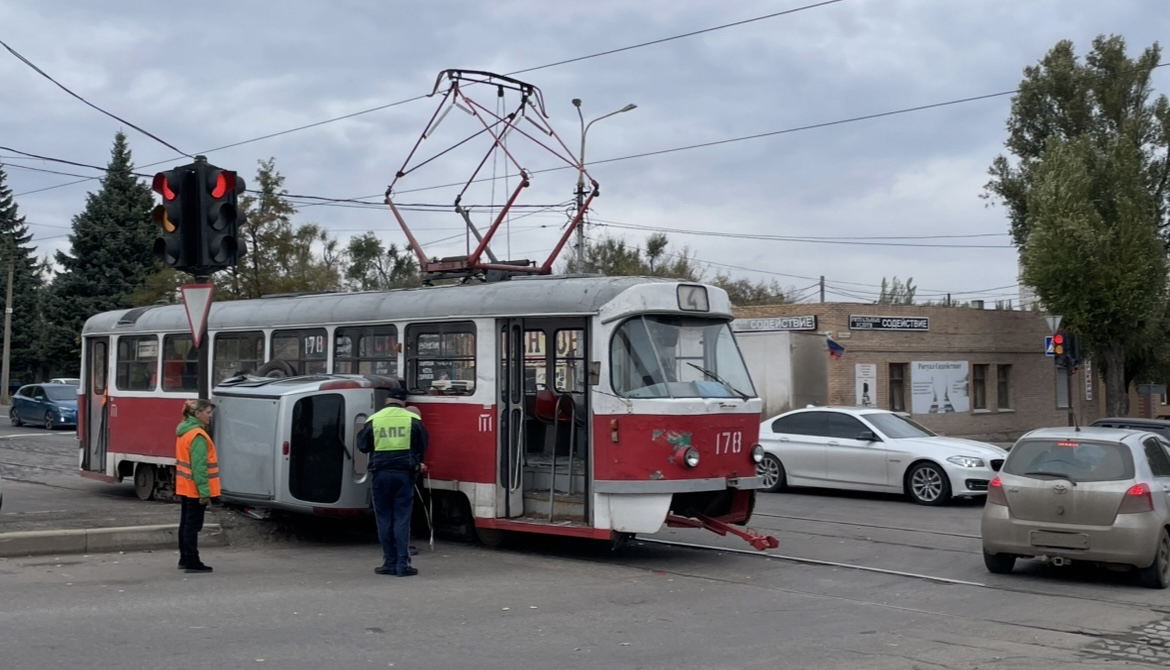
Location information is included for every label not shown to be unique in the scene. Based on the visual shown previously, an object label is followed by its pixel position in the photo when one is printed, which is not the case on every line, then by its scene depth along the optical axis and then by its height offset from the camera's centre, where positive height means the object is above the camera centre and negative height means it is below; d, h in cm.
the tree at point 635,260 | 4962 +628
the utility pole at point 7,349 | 5559 +286
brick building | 3212 +118
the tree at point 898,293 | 6281 +596
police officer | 1112 -59
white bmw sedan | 1788 -77
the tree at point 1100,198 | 3500 +624
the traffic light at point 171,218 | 1200 +192
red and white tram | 1166 +8
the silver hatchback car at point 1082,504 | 1073 -90
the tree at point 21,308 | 6600 +567
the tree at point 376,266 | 6200 +757
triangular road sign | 1202 +107
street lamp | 2724 +481
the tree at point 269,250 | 3509 +469
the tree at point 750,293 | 5869 +587
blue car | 3619 +13
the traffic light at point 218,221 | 1195 +188
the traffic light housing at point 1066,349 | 2611 +122
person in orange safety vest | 1085 -65
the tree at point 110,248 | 5606 +757
